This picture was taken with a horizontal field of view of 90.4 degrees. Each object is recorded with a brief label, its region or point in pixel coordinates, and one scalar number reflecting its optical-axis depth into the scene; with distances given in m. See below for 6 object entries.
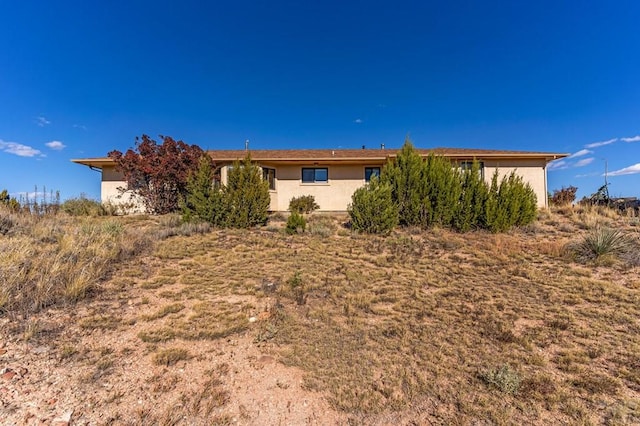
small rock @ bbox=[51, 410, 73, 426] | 2.52
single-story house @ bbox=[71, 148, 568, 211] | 16.05
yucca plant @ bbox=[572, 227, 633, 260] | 7.41
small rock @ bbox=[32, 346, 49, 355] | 3.47
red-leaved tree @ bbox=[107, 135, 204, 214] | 13.61
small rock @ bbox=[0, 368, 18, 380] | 3.02
